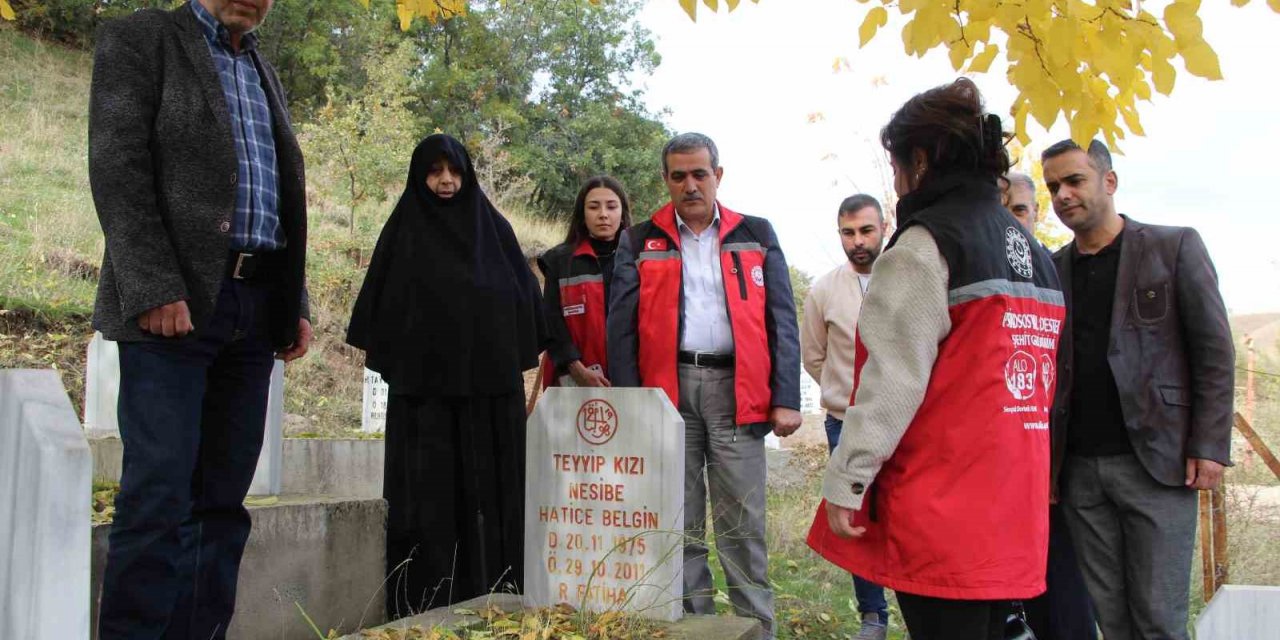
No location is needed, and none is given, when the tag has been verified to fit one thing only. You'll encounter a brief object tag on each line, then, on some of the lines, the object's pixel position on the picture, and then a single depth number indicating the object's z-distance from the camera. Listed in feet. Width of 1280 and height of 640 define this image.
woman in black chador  14.61
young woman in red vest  15.72
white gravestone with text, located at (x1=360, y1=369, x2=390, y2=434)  25.66
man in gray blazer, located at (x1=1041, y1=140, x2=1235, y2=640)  10.32
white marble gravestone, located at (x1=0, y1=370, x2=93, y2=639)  5.66
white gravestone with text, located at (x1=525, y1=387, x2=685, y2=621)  11.68
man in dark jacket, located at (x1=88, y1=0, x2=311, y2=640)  8.89
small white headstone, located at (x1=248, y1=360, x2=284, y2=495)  14.43
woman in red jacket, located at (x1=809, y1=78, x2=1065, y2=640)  7.79
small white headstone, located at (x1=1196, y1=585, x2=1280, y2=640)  6.20
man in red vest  13.56
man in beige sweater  15.94
